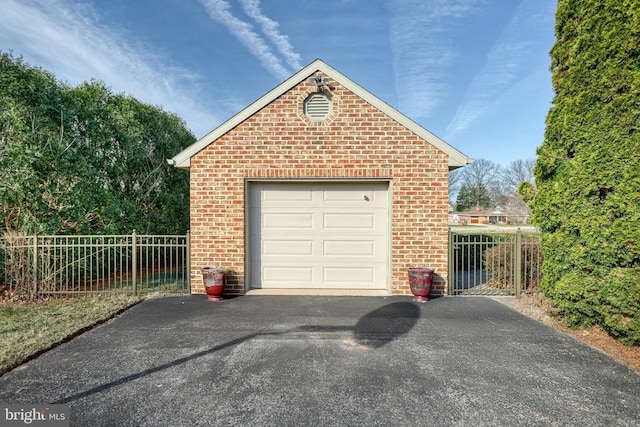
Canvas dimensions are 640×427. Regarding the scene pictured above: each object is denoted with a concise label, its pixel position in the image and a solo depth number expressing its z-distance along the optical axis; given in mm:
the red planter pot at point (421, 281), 5680
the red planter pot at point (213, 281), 5824
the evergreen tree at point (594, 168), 3805
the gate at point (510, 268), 6297
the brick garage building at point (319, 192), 6164
